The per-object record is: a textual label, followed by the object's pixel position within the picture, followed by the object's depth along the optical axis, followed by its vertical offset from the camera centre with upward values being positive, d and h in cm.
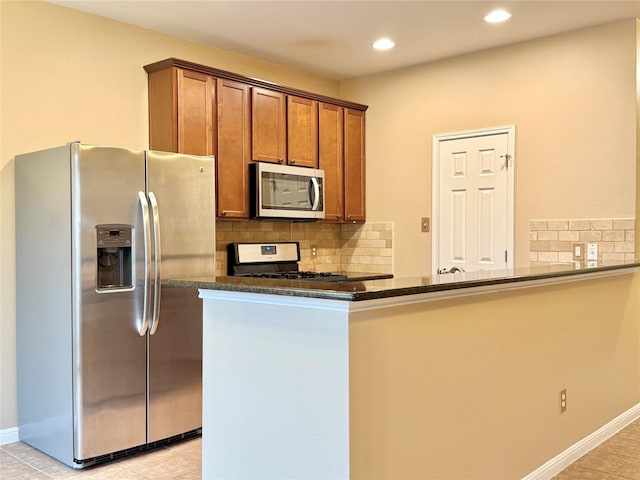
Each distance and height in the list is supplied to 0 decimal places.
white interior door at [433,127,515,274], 448 +25
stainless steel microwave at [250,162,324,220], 438 +31
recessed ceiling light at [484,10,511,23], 376 +137
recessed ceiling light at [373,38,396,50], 431 +137
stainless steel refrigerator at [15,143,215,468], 312 -35
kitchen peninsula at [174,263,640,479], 201 -54
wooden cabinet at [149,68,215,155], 390 +80
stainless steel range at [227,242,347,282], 459 -23
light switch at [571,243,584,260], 409 -13
